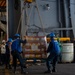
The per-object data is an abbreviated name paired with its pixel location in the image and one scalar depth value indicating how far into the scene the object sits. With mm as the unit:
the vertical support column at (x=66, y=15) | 23484
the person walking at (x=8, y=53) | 17512
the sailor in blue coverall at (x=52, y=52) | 14166
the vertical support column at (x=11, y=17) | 23953
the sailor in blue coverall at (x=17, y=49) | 14078
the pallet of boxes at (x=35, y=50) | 15211
